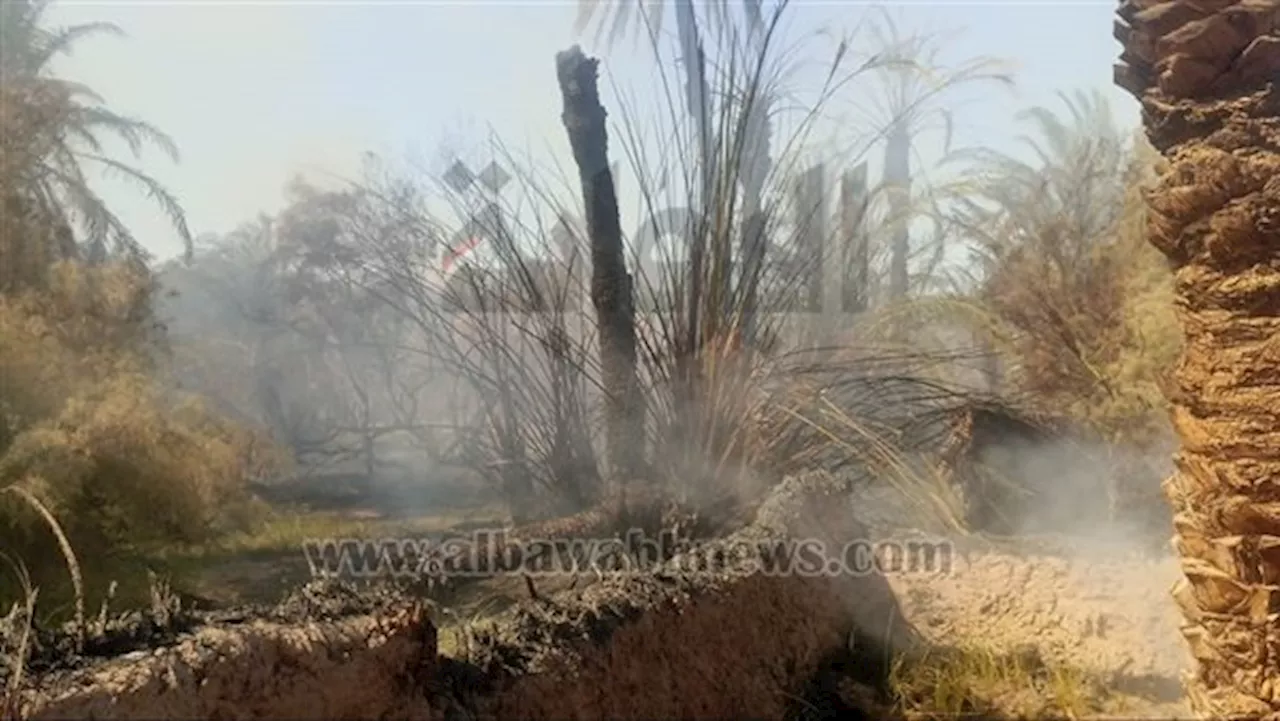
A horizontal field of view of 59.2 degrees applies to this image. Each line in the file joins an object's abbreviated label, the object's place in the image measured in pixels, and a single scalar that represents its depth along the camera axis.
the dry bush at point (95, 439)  3.91
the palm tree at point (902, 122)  5.66
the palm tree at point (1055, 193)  7.94
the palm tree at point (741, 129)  4.64
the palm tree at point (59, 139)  5.37
